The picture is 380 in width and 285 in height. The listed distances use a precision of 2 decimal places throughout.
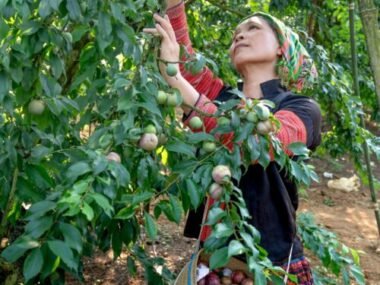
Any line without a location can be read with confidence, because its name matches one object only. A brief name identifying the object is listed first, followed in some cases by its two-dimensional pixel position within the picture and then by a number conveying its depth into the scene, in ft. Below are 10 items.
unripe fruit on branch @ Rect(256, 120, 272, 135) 4.36
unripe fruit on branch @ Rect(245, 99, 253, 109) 4.41
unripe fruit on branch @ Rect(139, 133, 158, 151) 4.07
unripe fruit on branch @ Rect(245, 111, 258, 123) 4.33
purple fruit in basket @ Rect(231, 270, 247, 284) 5.38
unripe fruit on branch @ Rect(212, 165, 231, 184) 4.19
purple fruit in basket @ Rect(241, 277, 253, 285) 5.33
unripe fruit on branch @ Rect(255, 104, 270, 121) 4.32
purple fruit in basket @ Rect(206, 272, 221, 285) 5.50
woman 5.18
